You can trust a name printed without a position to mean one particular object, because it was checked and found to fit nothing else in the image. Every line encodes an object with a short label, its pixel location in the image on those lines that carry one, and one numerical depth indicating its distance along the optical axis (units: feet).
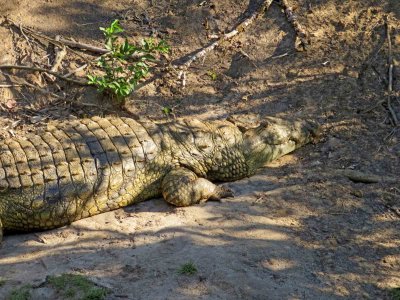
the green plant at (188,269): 28.22
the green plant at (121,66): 43.60
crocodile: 33.71
